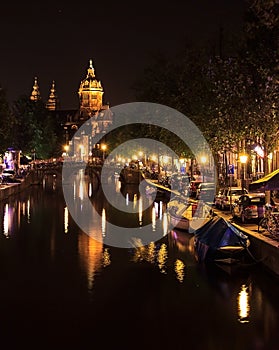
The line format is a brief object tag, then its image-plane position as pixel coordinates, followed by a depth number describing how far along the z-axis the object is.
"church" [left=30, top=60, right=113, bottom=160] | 190.69
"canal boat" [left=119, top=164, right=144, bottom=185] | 75.28
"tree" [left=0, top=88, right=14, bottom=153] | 58.84
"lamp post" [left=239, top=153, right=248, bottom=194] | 41.70
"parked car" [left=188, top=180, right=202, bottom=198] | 43.54
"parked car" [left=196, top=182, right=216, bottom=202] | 37.03
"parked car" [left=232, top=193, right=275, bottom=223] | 26.67
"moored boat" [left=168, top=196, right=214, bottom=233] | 29.48
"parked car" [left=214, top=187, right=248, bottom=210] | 33.09
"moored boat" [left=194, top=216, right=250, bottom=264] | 21.33
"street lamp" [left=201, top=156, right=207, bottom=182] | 46.75
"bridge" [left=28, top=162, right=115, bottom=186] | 86.09
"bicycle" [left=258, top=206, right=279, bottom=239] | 21.50
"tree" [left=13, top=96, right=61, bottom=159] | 102.36
